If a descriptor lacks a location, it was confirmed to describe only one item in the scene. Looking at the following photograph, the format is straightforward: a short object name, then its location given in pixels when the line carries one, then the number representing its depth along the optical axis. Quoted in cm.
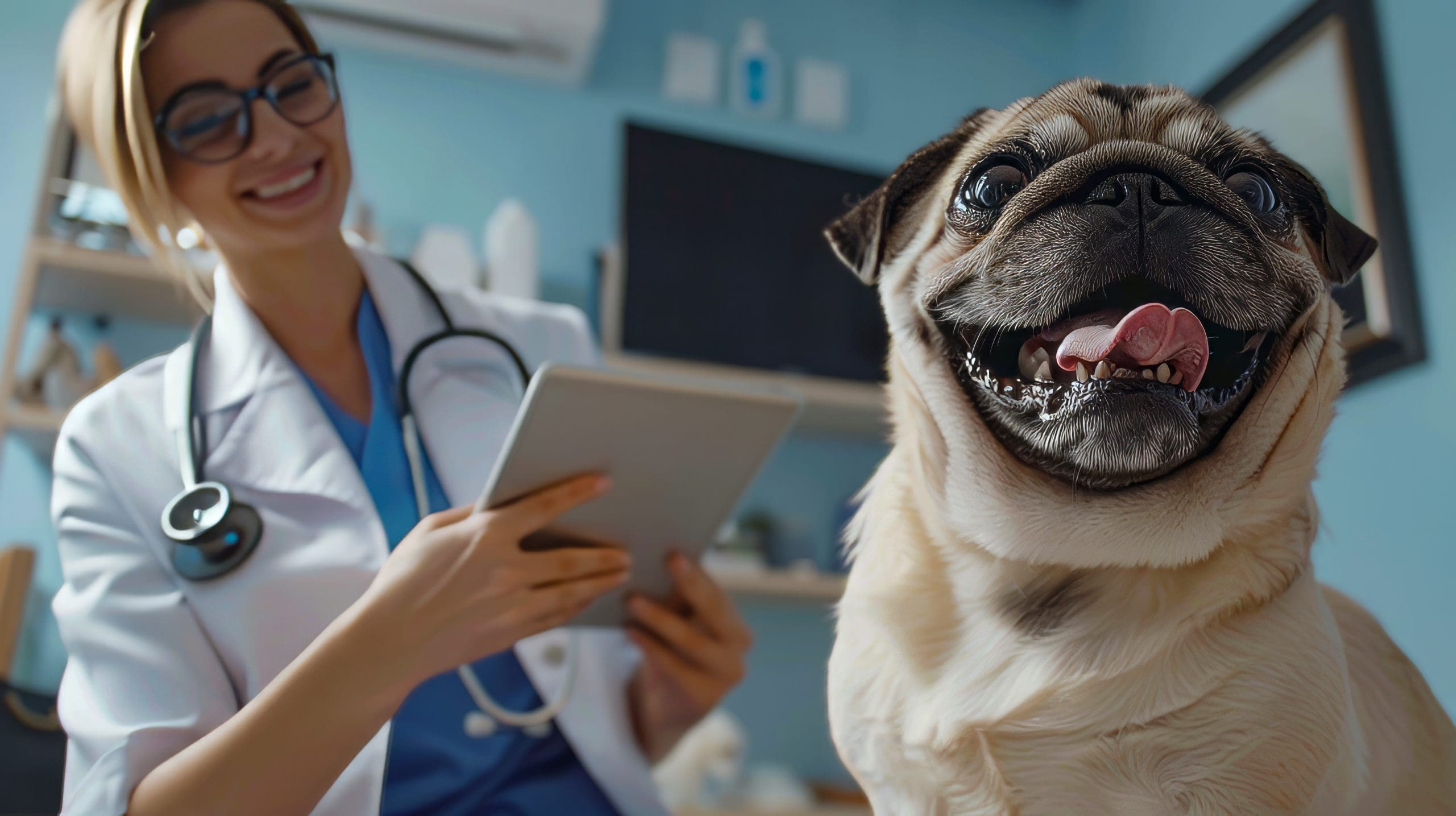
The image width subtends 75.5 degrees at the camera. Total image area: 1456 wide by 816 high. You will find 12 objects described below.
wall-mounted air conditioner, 232
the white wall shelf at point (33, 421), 178
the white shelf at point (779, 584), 224
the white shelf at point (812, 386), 230
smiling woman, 55
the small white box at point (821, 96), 281
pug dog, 40
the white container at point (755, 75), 273
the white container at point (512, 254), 230
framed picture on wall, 78
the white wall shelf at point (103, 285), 191
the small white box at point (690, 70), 275
